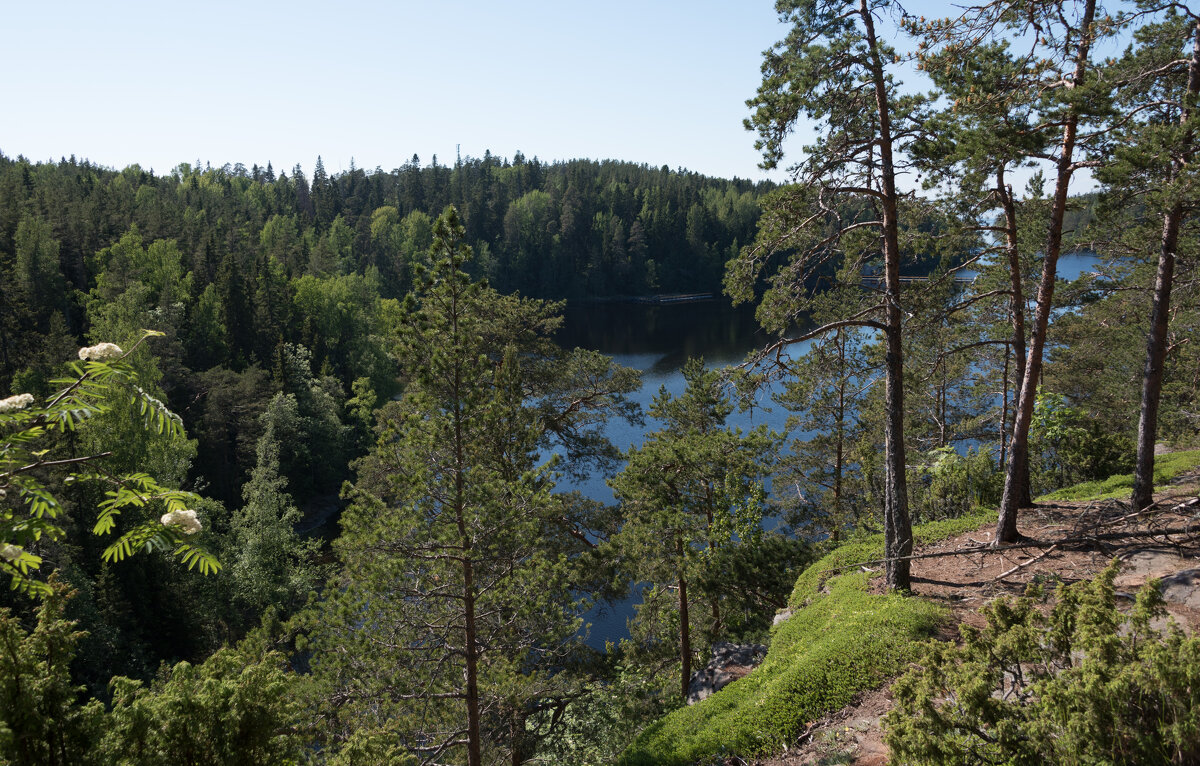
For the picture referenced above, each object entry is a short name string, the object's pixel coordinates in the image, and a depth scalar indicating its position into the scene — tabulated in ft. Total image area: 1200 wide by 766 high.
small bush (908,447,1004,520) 46.68
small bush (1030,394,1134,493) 51.01
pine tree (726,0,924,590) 27.91
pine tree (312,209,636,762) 31.50
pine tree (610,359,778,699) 44.73
